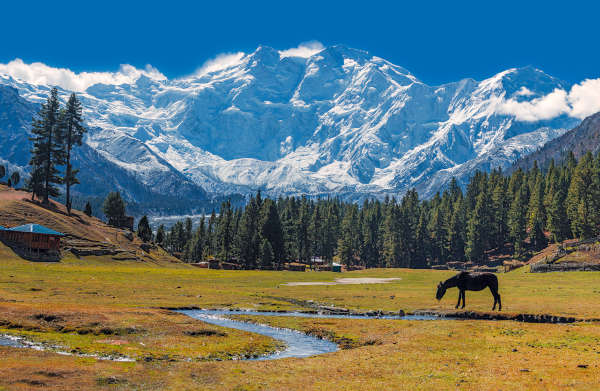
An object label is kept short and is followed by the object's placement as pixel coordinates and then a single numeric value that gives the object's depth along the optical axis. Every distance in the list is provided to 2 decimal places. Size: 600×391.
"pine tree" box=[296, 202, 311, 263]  177.12
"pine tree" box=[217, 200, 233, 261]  162.76
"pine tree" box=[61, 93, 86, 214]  127.44
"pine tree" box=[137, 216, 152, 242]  161.60
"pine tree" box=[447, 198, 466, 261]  177.00
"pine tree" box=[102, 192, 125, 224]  154.88
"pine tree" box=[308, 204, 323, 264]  186.75
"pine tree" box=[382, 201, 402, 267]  175.75
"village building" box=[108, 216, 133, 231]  156.62
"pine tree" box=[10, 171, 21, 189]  185.25
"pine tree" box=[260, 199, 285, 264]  151.12
